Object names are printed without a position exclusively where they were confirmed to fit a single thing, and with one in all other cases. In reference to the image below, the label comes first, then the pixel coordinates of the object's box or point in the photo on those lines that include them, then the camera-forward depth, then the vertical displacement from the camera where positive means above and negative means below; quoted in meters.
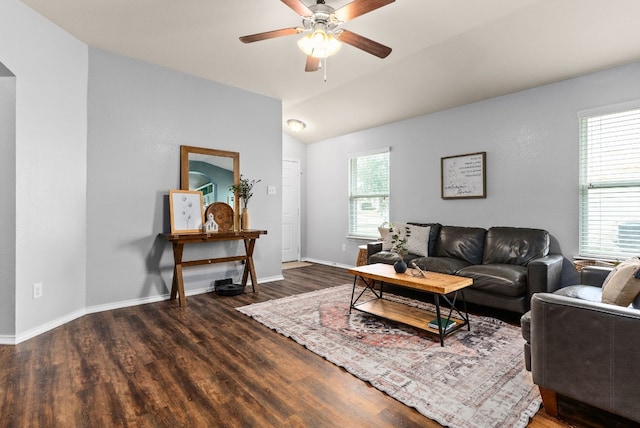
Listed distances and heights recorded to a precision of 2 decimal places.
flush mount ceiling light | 5.92 +1.60
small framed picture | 3.86 +0.01
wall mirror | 4.08 +0.51
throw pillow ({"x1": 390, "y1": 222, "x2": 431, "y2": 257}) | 4.38 -0.36
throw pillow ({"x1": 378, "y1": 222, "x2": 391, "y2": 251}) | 4.57 -0.37
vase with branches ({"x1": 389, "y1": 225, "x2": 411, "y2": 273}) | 3.03 -0.47
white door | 6.57 +0.00
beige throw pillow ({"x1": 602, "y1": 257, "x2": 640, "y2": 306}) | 1.82 -0.42
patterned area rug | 1.78 -1.05
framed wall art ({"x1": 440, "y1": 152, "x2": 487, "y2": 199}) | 4.30 +0.50
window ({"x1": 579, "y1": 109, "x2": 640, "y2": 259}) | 3.21 +0.28
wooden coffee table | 2.62 -0.90
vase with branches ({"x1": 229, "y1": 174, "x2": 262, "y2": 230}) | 4.41 +0.27
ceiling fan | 2.25 +1.37
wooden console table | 3.65 -0.49
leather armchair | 1.46 -0.68
